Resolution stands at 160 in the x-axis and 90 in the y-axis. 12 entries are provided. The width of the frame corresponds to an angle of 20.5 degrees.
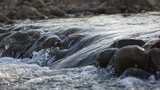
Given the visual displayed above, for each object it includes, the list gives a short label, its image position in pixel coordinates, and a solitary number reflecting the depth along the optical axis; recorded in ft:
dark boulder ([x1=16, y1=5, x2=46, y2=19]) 69.59
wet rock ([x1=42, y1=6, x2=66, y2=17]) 71.36
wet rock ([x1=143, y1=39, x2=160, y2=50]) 25.45
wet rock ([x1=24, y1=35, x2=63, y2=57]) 36.24
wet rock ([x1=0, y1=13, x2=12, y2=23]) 61.94
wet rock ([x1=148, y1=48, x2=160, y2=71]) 23.81
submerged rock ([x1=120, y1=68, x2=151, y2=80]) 23.49
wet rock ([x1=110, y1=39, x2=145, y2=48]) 27.48
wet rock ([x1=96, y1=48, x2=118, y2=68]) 26.18
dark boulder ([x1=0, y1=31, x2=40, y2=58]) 38.60
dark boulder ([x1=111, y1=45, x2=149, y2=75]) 24.02
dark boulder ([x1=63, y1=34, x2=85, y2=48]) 35.65
